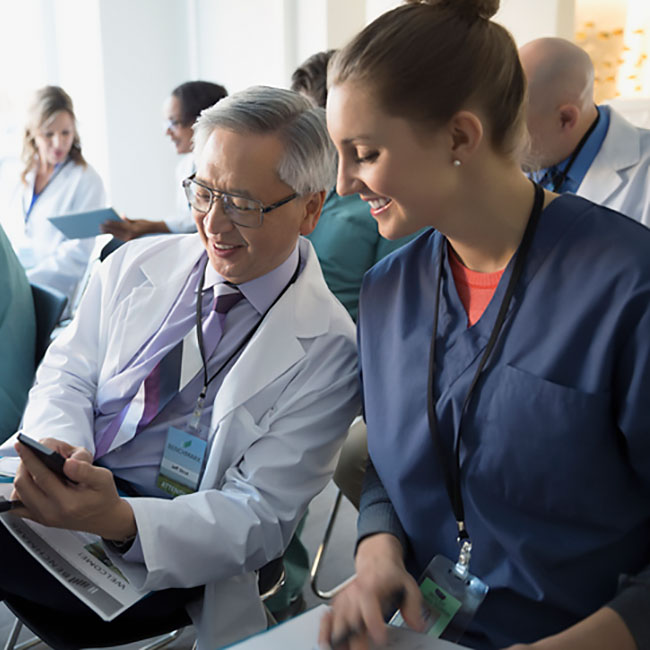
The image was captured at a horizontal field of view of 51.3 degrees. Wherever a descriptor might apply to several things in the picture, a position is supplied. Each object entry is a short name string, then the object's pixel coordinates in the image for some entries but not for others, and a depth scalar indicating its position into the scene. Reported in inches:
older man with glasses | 46.1
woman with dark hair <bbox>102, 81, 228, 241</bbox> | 137.8
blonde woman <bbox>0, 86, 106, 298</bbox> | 156.6
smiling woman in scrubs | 36.1
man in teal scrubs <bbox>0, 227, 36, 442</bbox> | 74.3
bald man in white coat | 83.0
